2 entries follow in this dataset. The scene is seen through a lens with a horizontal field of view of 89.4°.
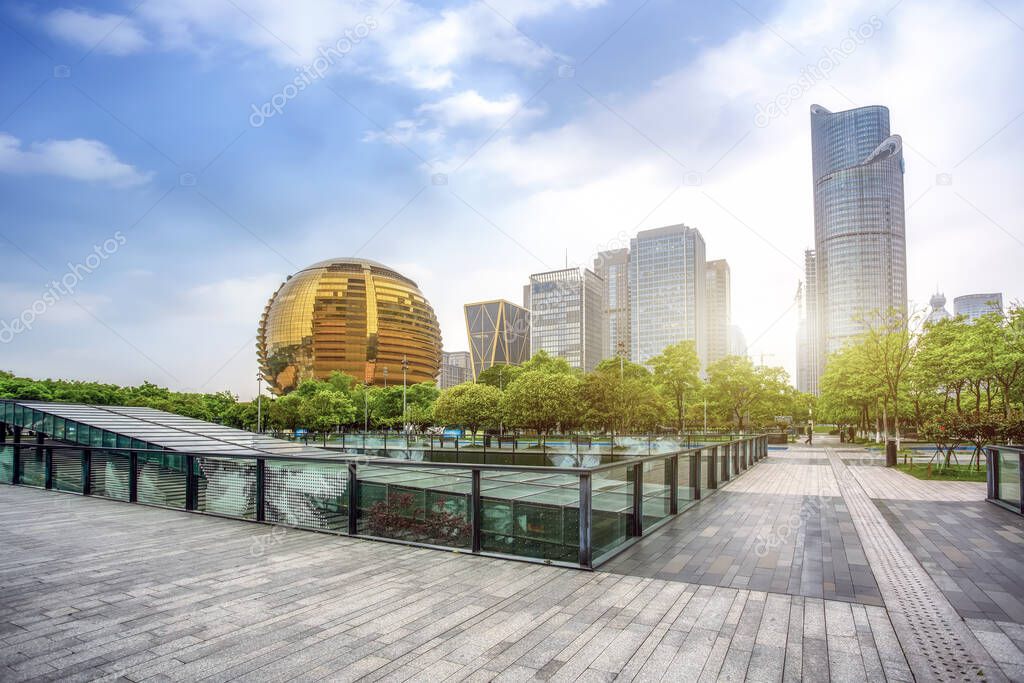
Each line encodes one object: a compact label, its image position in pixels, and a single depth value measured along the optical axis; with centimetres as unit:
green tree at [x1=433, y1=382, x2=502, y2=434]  4328
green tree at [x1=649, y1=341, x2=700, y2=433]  4538
